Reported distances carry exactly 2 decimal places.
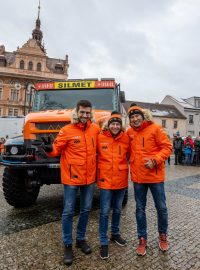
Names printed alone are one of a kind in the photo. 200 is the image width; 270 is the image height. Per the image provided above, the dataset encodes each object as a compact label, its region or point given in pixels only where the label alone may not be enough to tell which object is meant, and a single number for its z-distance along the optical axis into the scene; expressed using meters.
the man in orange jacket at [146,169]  3.38
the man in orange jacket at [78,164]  3.29
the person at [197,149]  15.21
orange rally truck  4.49
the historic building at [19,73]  43.94
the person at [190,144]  15.30
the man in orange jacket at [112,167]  3.40
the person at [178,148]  15.36
